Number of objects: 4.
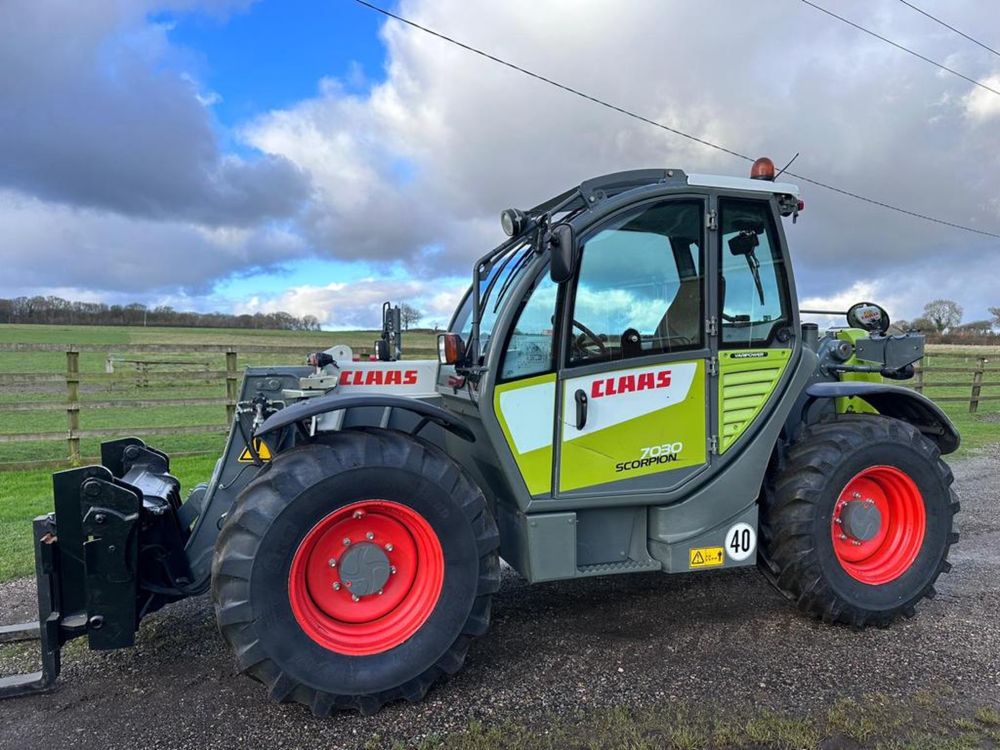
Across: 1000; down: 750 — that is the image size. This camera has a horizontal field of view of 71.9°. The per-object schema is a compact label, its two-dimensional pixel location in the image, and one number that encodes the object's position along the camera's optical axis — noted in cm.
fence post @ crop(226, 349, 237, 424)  1021
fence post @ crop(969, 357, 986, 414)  1688
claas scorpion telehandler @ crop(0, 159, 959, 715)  315
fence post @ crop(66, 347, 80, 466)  938
